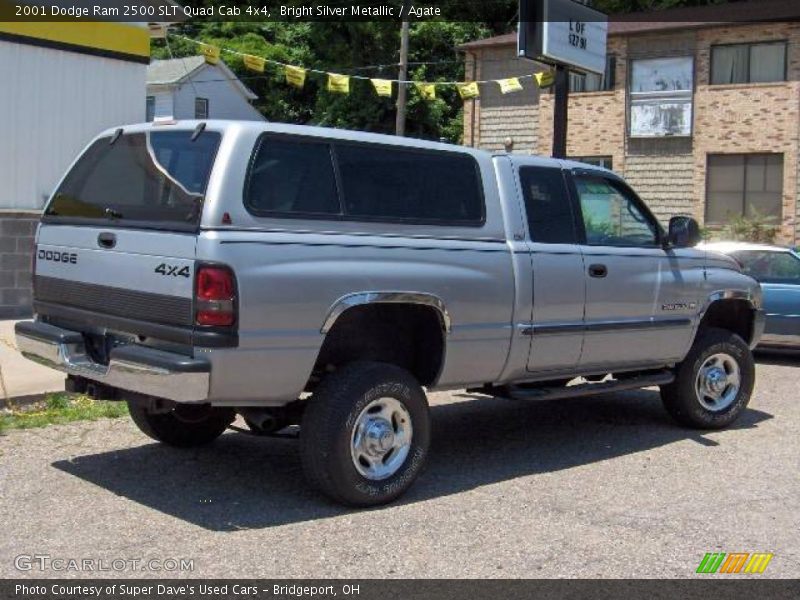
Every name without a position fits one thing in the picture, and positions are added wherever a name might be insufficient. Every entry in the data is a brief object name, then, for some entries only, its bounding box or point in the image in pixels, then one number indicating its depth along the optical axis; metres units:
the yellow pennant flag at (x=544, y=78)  20.55
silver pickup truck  5.09
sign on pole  13.58
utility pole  26.24
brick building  27.02
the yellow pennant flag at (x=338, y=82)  21.52
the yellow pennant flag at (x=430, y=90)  22.48
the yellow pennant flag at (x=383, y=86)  20.75
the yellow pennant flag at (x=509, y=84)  22.19
